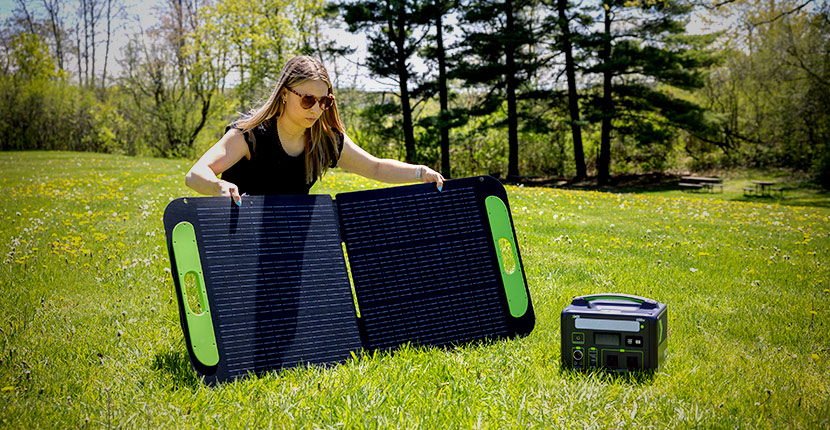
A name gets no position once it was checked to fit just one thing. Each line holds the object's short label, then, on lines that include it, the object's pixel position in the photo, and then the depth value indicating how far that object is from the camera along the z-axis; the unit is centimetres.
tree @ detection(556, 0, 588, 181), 2566
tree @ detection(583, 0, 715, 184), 2438
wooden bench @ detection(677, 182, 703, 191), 2398
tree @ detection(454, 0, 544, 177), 2555
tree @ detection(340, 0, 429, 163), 2636
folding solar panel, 291
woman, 348
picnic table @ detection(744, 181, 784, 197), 2278
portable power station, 291
